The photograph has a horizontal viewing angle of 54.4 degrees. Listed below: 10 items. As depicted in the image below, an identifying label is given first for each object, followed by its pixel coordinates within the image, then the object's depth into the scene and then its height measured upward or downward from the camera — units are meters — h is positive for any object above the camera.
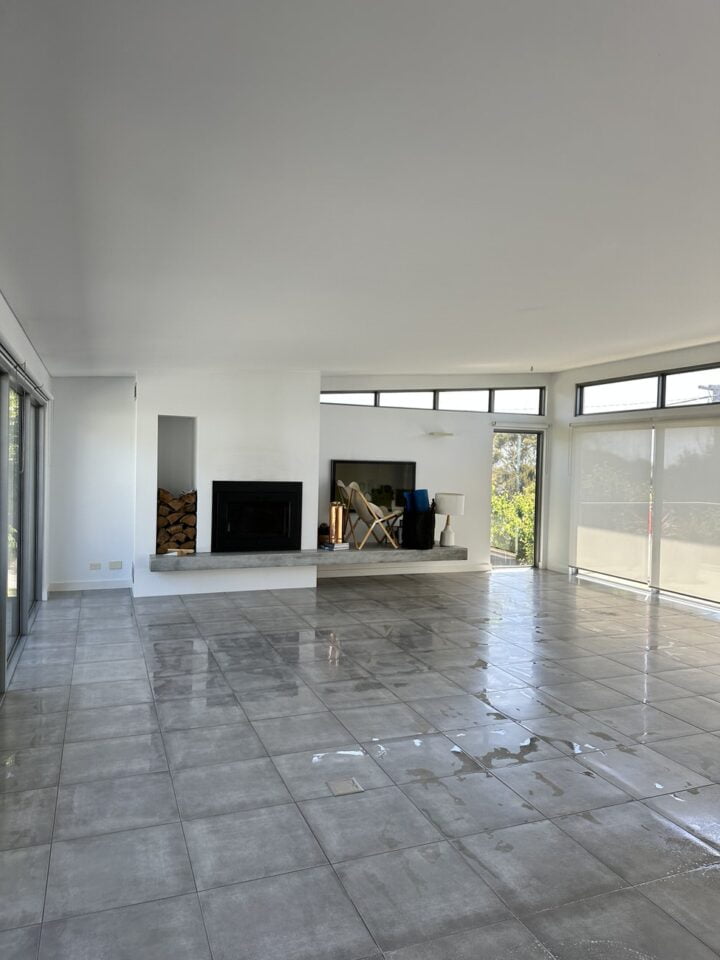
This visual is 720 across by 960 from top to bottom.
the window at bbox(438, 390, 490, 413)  10.10 +1.09
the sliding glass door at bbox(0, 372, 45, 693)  4.45 -0.34
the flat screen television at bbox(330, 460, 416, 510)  9.41 -0.06
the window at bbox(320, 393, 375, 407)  9.44 +1.02
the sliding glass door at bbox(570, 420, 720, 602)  7.77 -0.33
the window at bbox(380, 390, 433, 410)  9.76 +1.06
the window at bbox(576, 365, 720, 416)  7.97 +1.08
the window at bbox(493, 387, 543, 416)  10.38 +1.12
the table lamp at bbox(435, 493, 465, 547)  9.02 -0.42
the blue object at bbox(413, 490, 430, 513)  8.85 -0.34
